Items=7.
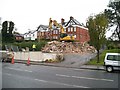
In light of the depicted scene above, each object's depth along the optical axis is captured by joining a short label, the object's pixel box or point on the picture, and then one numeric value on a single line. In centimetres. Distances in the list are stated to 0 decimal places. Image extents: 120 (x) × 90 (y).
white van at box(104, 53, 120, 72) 874
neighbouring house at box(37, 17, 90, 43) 3294
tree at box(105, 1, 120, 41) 2088
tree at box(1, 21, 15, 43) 2635
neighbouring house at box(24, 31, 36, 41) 4428
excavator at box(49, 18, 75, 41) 2164
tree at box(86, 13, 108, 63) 1184
